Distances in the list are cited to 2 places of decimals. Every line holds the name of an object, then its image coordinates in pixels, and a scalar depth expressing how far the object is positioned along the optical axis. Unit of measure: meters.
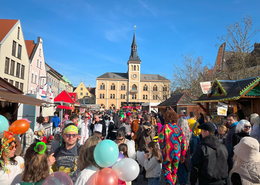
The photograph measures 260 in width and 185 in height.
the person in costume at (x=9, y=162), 2.72
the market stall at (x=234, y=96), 8.95
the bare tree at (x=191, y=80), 22.35
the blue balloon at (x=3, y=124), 3.28
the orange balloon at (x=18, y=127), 3.99
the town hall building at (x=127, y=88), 71.62
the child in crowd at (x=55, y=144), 4.10
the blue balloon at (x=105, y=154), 2.17
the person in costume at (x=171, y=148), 4.30
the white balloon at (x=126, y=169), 2.33
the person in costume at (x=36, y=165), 2.43
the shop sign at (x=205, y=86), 11.83
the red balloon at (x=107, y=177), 2.03
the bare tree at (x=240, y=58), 16.78
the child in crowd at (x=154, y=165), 4.09
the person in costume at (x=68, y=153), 3.10
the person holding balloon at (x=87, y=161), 2.15
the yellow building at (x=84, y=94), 78.75
